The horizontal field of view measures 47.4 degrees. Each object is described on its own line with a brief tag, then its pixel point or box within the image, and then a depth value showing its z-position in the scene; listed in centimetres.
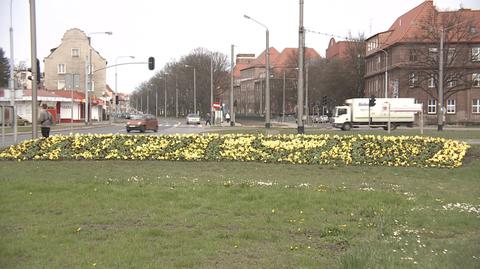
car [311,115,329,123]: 9412
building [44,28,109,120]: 9644
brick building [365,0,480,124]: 6469
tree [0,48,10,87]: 5106
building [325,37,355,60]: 10562
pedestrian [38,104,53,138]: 2092
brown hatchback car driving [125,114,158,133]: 4734
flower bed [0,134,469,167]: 1583
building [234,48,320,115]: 11112
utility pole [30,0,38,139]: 1912
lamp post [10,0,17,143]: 2457
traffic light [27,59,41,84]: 1948
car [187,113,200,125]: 7669
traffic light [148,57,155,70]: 5103
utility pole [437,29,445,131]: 4330
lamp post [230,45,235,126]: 5725
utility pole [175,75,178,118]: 11425
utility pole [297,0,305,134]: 2480
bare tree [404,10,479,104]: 6412
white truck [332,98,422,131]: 5375
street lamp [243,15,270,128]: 3978
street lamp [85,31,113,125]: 5634
